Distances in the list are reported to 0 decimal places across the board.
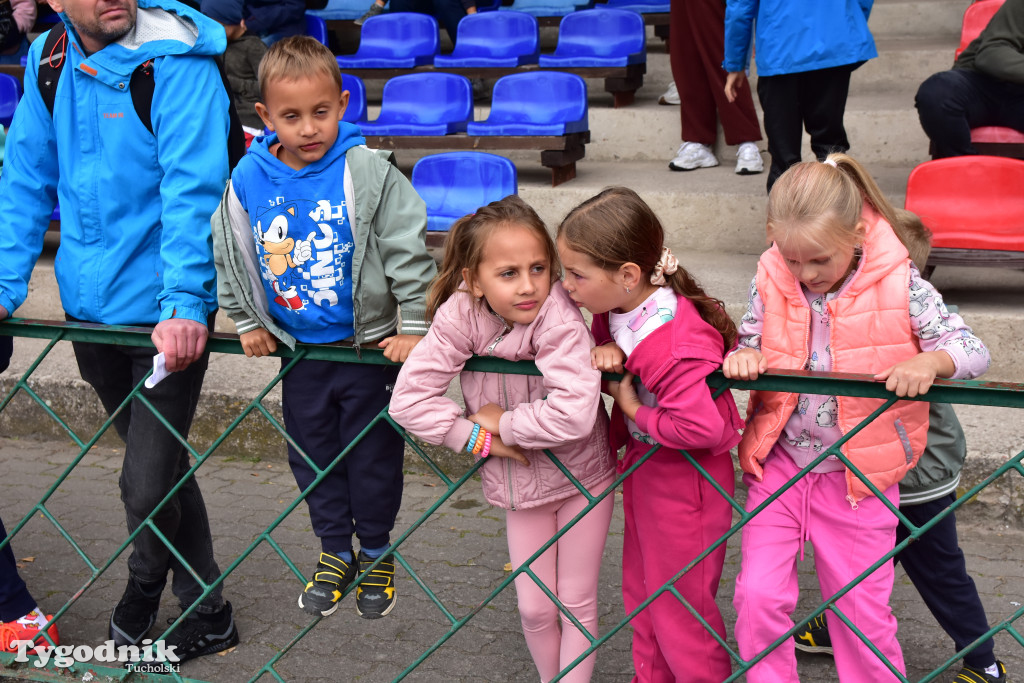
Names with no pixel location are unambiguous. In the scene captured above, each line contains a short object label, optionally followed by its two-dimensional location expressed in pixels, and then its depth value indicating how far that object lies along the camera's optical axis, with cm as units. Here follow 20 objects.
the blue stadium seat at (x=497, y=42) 650
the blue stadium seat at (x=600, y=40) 627
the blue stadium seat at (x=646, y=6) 723
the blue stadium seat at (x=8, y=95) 616
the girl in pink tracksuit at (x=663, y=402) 199
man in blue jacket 246
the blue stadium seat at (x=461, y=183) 507
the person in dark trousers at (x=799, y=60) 428
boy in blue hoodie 231
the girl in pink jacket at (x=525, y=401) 208
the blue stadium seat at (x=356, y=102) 623
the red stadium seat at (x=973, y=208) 400
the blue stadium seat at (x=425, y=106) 587
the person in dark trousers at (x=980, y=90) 414
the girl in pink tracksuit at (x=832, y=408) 208
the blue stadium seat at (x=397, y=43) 677
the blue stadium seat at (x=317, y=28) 703
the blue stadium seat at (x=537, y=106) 554
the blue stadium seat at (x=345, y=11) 784
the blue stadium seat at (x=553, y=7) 722
